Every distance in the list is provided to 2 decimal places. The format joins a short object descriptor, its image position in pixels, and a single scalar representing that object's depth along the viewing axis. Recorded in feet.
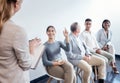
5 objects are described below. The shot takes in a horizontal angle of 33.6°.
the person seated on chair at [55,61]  8.85
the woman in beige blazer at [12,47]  4.04
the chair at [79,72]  10.49
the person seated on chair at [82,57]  9.89
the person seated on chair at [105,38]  12.93
